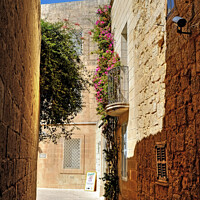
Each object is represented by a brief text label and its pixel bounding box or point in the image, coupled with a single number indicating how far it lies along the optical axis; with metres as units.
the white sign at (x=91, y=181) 15.06
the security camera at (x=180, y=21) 4.13
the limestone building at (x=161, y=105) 4.13
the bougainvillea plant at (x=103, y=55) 10.23
